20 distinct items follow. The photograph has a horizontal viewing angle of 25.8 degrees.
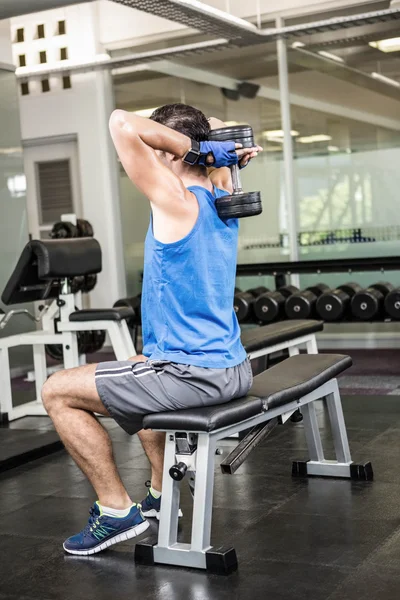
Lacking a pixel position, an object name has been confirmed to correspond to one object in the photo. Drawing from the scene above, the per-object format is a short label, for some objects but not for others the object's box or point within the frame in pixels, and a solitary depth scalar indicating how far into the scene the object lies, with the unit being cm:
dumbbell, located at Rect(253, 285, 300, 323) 588
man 238
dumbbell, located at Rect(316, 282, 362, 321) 567
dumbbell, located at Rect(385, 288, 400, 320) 546
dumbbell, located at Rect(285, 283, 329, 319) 579
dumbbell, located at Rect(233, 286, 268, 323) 597
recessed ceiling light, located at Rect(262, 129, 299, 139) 691
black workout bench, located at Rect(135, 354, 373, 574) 238
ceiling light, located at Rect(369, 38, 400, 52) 638
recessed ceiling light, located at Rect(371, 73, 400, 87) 642
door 784
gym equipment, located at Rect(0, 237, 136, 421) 445
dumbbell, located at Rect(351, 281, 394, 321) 557
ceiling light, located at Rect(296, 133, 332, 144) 678
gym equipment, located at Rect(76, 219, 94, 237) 660
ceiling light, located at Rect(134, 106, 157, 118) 745
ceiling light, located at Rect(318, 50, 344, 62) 662
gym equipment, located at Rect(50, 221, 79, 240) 623
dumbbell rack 582
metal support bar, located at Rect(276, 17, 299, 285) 683
